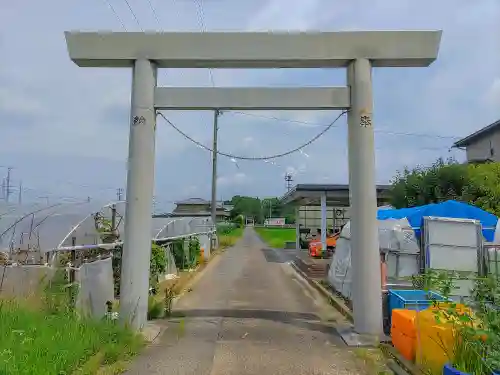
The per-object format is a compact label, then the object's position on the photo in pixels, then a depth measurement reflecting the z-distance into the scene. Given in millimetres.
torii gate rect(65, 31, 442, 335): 8305
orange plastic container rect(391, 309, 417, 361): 6586
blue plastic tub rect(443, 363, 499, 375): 4523
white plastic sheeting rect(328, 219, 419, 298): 10984
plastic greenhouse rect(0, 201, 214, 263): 10016
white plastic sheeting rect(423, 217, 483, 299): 10742
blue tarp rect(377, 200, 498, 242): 12773
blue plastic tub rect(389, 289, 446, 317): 7871
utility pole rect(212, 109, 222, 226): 37075
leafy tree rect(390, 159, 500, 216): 18625
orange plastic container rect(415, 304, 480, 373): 5473
